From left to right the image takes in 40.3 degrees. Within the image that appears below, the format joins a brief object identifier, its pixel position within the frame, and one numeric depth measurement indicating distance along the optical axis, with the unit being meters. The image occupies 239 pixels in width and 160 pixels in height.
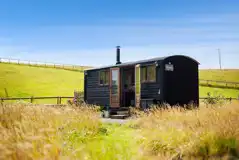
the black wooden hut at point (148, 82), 15.27
